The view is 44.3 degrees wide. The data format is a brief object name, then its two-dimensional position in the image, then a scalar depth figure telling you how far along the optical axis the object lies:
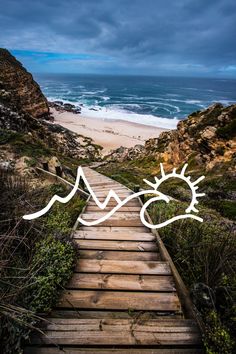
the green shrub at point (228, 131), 14.41
